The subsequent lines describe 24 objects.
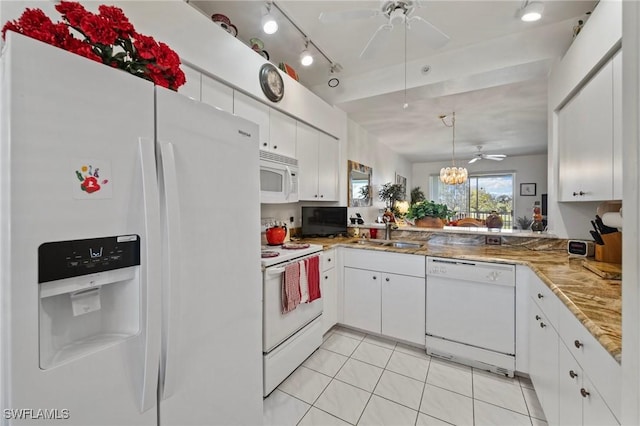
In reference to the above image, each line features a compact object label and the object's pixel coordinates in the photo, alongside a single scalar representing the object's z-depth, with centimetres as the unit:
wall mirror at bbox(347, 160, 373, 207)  369
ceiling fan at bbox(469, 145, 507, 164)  551
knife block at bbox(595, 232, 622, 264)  172
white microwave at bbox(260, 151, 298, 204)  211
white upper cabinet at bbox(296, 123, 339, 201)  269
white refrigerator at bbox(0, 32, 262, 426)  63
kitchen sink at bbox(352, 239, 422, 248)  281
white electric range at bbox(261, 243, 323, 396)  176
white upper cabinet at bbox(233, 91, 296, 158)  201
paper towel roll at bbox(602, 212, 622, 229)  161
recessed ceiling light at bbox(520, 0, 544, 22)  177
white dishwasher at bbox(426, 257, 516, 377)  198
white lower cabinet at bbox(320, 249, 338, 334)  249
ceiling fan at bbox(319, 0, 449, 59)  162
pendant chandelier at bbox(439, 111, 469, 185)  540
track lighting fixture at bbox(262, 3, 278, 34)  184
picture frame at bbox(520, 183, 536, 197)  679
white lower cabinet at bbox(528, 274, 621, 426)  85
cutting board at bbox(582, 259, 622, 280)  143
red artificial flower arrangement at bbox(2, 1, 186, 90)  78
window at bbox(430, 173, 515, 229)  710
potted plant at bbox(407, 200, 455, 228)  308
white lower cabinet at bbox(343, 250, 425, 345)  233
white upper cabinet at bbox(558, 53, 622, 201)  143
